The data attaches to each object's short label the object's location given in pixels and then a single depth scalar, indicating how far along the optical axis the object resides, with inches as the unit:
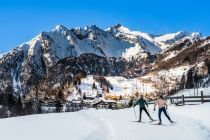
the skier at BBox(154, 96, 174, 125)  830.2
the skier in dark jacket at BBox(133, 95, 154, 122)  921.0
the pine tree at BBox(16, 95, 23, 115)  4522.6
